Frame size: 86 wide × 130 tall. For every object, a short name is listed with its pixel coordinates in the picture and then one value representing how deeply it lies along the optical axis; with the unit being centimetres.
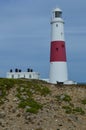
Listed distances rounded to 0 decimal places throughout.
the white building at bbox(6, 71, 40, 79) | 6531
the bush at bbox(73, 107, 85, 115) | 3059
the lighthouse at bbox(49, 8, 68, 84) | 5669
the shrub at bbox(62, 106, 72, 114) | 3025
